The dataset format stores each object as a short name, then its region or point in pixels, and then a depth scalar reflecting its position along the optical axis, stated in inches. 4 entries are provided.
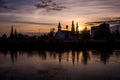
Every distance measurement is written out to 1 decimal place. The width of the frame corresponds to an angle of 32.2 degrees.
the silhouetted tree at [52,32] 5949.8
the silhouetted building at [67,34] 5697.8
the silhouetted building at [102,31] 4933.1
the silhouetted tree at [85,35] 4823.3
